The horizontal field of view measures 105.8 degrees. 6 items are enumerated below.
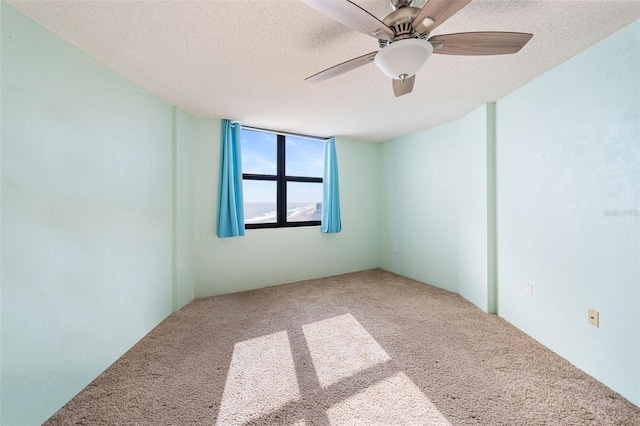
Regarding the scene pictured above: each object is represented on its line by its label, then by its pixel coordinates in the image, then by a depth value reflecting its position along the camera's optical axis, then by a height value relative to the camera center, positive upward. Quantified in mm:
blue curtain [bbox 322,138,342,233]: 3562 +270
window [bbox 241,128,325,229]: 3225 +478
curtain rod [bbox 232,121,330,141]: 3082 +1090
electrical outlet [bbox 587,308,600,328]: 1510 -678
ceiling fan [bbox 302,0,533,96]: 949 +800
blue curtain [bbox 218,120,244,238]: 2871 +401
